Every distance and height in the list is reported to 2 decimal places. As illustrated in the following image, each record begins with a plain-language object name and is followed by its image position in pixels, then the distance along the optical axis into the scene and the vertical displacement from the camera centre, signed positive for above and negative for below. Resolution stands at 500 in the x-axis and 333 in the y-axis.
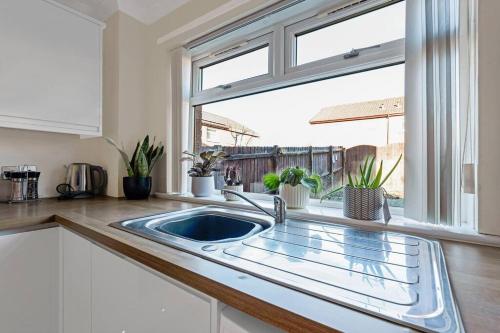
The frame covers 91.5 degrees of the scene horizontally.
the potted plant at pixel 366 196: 0.97 -0.11
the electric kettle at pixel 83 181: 1.64 -0.10
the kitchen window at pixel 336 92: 0.87 +0.40
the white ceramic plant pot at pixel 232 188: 1.46 -0.14
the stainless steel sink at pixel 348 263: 0.41 -0.23
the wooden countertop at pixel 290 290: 0.38 -0.24
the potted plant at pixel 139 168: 1.63 -0.01
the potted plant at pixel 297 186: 1.22 -0.09
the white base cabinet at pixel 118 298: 0.57 -0.38
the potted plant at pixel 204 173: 1.58 -0.04
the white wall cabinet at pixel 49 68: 1.24 +0.56
